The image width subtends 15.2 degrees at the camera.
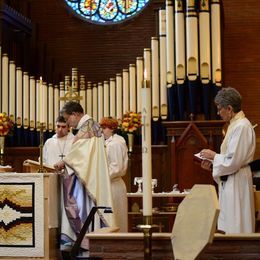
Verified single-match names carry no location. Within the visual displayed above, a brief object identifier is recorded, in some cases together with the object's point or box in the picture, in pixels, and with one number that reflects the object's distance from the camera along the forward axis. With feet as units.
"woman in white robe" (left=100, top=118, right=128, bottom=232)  38.79
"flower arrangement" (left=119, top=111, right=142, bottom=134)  50.86
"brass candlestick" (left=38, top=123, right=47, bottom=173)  31.99
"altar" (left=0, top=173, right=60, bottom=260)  31.57
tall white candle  18.77
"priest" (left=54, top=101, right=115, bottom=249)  32.97
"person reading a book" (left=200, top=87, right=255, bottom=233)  27.55
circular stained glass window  65.37
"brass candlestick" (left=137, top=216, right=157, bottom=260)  18.85
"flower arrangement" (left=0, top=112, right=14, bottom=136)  53.43
